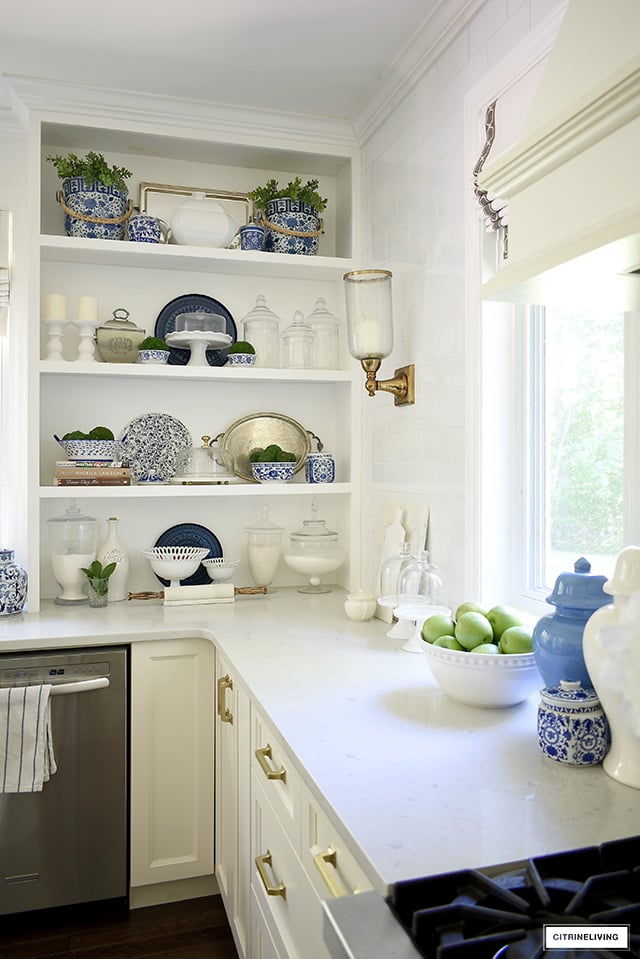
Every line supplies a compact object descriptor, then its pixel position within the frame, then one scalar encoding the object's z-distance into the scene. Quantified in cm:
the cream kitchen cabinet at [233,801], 190
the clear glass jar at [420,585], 214
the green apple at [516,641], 150
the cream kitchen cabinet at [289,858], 118
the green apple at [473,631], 154
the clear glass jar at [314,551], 286
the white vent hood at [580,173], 96
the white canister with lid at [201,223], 271
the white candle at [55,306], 265
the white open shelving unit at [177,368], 262
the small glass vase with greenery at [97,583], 259
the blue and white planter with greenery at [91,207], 262
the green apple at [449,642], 156
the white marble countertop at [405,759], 104
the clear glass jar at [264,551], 288
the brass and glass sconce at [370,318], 231
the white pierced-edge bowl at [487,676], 149
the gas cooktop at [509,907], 81
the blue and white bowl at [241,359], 278
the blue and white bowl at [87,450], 263
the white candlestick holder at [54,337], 264
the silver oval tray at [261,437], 296
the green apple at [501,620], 159
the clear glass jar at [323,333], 294
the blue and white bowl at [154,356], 270
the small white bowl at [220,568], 277
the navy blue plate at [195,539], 289
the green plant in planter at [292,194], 281
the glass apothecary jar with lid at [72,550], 265
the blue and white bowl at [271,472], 281
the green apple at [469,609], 162
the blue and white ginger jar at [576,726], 125
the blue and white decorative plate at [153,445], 279
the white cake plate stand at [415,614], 203
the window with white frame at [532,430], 173
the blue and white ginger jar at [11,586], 247
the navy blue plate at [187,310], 289
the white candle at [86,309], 268
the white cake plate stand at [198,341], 271
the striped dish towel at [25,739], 210
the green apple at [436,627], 162
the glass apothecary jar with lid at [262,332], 288
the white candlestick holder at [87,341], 268
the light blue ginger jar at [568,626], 134
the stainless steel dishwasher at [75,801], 218
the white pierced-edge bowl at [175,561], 269
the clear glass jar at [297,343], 289
